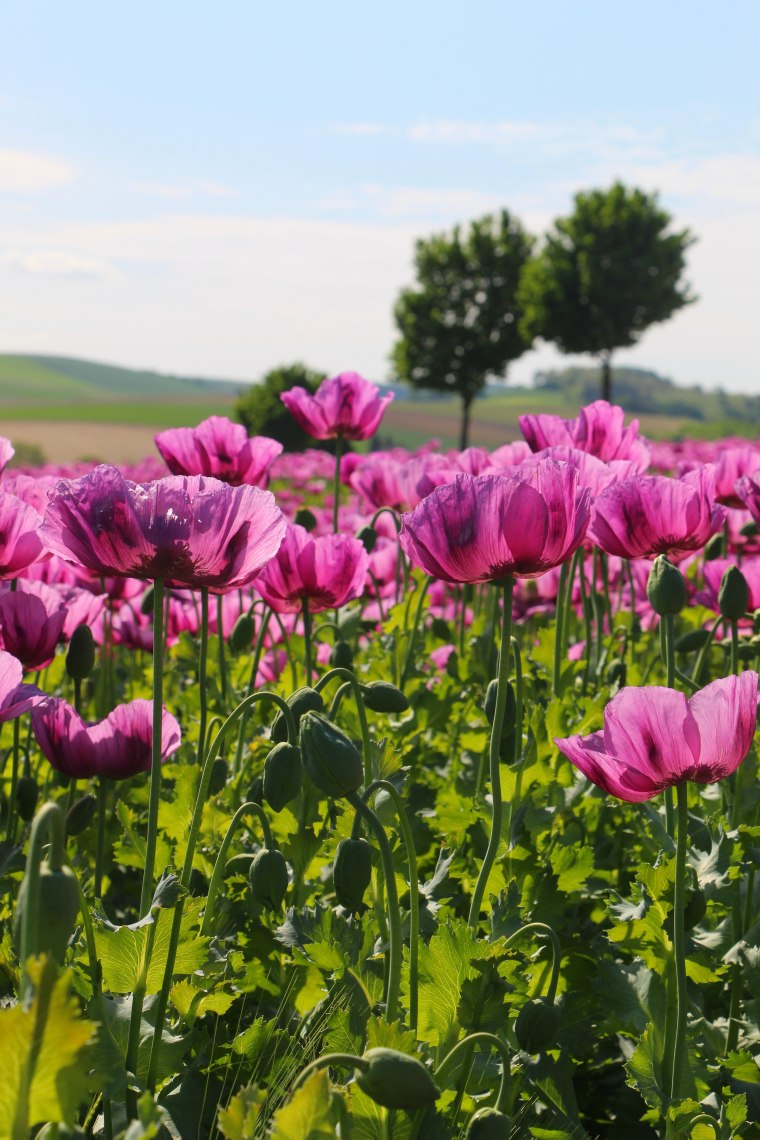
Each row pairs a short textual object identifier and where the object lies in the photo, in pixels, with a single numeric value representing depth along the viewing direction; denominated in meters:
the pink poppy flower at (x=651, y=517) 1.27
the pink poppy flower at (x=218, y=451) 1.45
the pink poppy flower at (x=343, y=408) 1.74
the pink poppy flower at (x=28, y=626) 1.21
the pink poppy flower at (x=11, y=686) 1.03
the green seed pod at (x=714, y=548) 1.79
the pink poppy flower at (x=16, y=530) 1.18
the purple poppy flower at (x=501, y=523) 1.10
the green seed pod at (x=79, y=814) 1.20
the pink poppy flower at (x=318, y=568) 1.38
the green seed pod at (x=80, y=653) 1.31
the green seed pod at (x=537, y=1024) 1.07
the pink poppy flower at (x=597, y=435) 1.44
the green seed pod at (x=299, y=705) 1.11
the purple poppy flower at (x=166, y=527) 1.06
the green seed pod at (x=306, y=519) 1.77
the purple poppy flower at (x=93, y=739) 1.20
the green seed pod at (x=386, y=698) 1.19
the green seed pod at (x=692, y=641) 1.51
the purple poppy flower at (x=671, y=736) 1.05
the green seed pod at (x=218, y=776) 1.26
